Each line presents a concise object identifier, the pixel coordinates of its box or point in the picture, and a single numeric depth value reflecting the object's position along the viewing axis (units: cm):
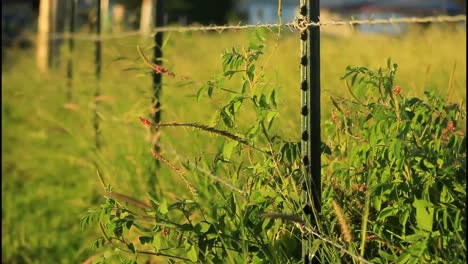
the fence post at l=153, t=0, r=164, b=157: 796
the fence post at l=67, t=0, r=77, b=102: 1211
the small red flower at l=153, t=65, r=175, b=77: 514
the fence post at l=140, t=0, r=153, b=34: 785
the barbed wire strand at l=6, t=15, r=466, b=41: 353
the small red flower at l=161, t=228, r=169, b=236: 450
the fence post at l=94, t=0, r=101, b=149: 1015
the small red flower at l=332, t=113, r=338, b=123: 463
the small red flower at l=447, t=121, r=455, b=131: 415
